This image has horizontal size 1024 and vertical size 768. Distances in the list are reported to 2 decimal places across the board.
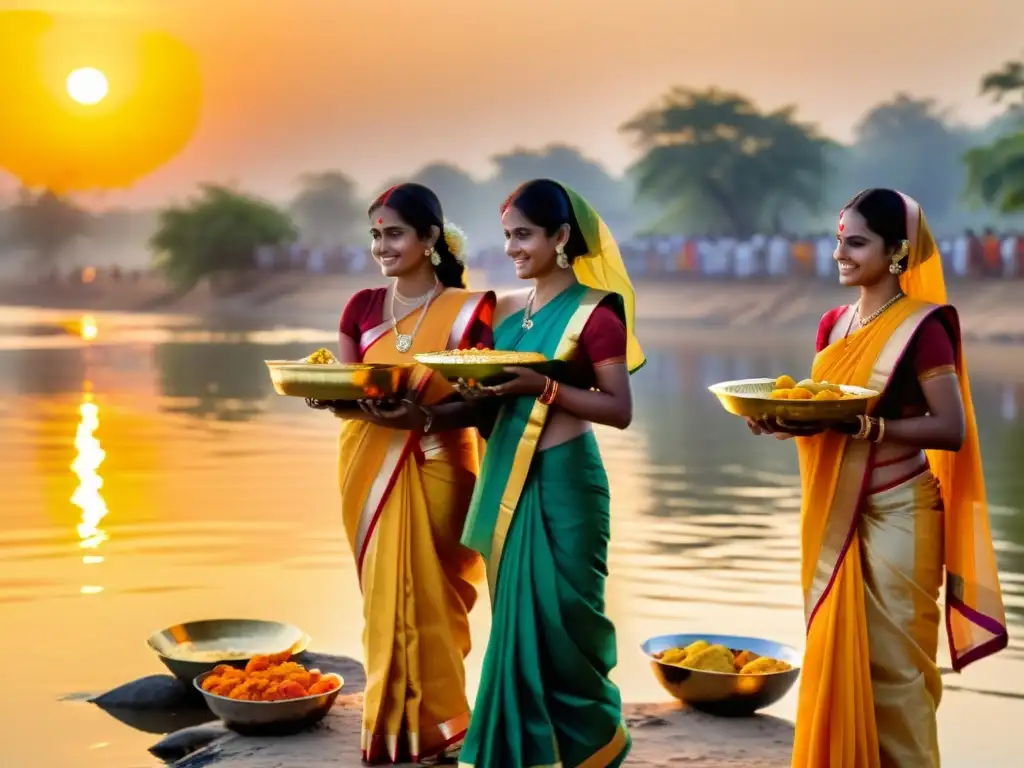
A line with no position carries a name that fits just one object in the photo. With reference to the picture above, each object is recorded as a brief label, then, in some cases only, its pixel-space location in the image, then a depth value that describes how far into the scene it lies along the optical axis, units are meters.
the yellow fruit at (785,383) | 3.59
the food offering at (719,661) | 4.69
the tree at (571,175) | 62.00
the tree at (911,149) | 62.09
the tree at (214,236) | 42.50
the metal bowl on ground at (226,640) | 5.04
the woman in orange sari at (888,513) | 3.53
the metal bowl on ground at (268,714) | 4.36
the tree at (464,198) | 63.81
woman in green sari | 3.76
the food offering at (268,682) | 4.45
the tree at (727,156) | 46.03
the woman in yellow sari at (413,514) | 4.16
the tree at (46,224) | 61.59
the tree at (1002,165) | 31.36
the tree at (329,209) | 66.31
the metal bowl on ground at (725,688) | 4.54
